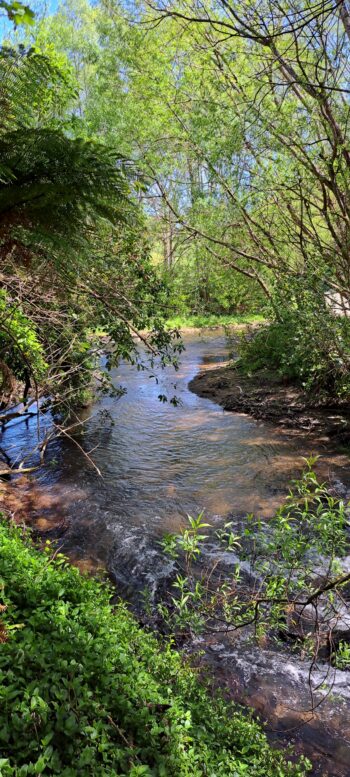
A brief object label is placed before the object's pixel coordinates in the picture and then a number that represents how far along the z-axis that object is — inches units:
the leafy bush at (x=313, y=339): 281.0
